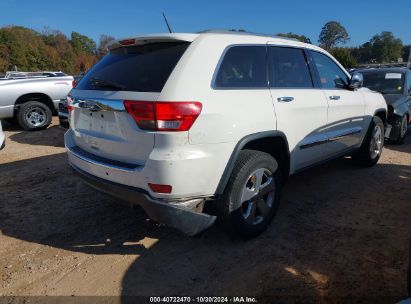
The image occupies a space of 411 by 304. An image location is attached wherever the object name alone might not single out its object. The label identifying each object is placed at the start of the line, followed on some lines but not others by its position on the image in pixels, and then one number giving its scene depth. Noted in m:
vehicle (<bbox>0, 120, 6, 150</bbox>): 5.60
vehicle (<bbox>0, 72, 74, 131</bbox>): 8.52
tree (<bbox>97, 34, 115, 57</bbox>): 102.64
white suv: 2.69
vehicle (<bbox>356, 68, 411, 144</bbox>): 6.85
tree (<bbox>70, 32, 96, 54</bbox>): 110.81
